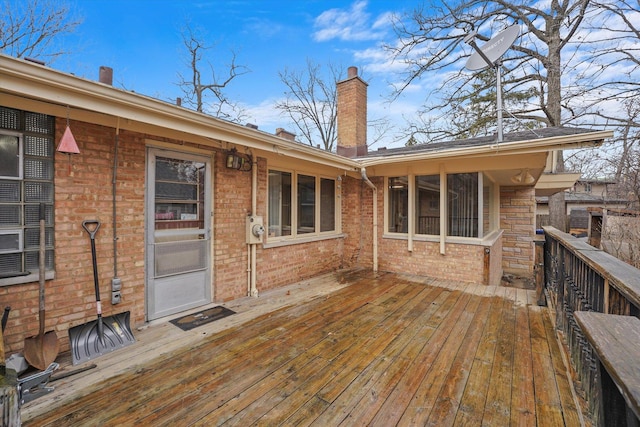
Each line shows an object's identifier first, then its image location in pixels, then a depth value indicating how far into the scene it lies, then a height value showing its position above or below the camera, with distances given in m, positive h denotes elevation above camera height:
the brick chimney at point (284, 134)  5.81 +1.64
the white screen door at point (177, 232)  3.59 -0.26
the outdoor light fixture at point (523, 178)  5.92 +0.85
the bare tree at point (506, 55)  9.45 +5.84
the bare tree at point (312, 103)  16.91 +6.80
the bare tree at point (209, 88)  12.67 +5.64
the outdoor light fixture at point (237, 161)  4.30 +0.81
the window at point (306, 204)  5.90 +0.21
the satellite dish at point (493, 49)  5.25 +3.20
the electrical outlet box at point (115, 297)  3.19 -0.95
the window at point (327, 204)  6.49 +0.22
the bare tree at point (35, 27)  7.44 +5.07
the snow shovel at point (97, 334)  2.79 -1.26
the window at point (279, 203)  5.38 +0.20
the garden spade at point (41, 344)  2.58 -1.21
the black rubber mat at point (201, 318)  3.56 -1.38
